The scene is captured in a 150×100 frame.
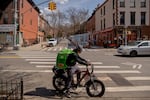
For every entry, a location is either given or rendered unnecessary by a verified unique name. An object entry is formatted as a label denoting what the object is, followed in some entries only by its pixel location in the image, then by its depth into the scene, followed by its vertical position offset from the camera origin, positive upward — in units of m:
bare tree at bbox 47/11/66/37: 66.47 +7.19
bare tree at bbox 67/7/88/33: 63.77 +8.00
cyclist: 6.25 -0.55
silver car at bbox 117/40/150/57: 18.03 -0.45
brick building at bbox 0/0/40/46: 31.75 +2.97
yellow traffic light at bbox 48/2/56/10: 21.83 +4.04
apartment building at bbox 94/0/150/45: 31.63 +3.62
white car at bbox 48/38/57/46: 35.95 +0.23
